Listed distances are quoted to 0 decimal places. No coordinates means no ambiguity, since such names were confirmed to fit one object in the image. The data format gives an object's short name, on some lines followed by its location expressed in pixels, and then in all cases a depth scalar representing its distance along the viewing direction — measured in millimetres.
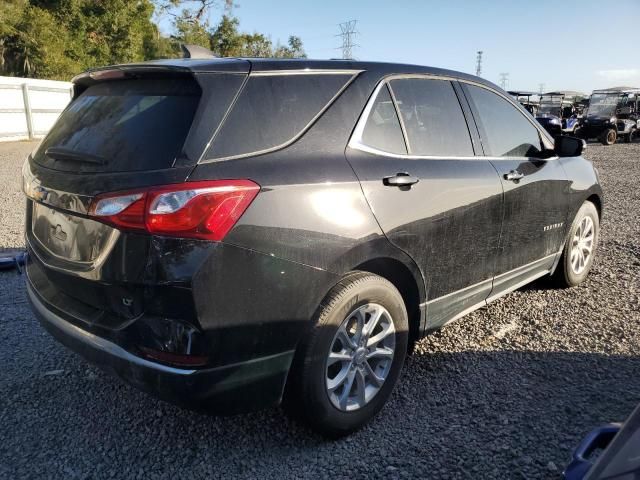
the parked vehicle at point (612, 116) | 22906
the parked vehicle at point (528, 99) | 24948
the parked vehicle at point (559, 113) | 21859
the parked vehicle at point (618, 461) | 1214
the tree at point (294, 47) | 51781
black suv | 2098
